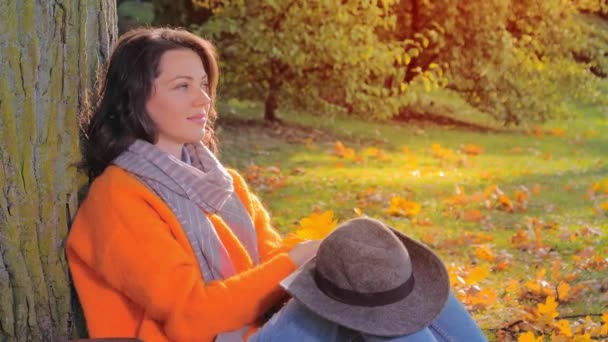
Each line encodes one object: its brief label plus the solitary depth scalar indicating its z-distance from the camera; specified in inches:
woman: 109.2
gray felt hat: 102.0
